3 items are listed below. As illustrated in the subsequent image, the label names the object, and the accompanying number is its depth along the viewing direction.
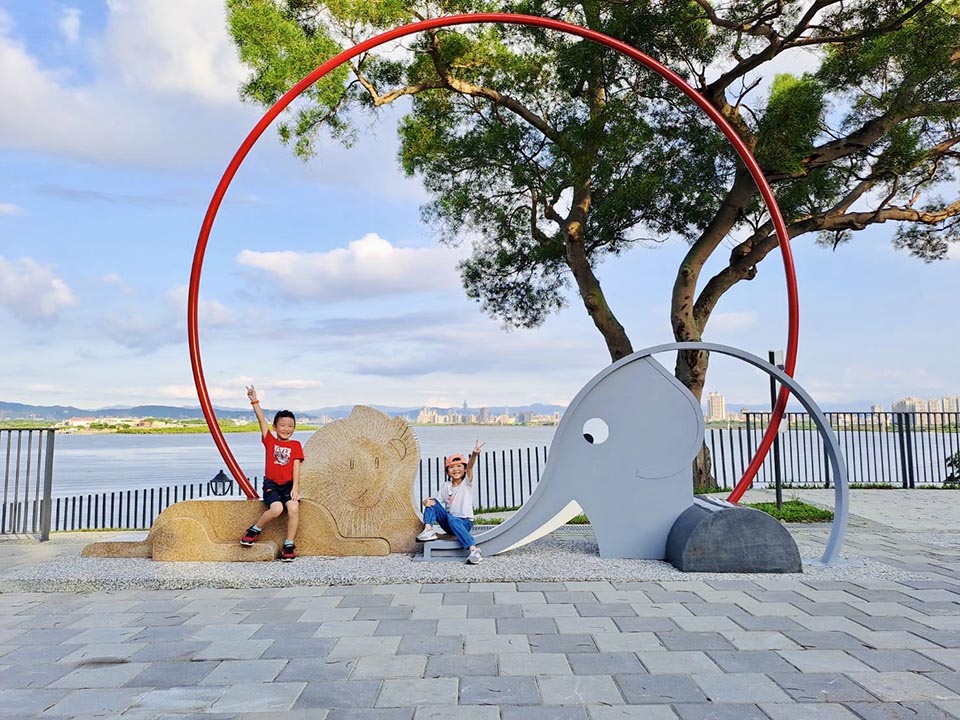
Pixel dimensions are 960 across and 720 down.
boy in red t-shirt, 6.44
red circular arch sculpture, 7.10
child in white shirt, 6.49
